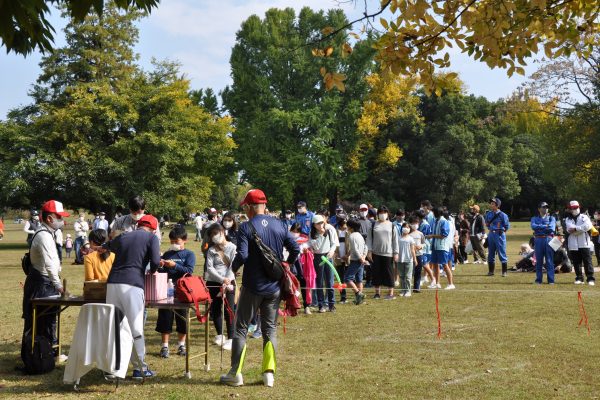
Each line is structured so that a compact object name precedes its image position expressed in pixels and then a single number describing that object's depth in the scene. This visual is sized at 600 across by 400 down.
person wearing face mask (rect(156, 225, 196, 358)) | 8.69
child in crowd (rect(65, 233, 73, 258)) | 29.47
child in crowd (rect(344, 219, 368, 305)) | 12.98
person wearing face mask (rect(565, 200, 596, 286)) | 15.88
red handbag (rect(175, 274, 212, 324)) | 7.52
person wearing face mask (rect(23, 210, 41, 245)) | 24.31
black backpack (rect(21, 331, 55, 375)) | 7.65
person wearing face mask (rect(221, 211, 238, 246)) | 12.63
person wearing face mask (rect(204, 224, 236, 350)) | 9.13
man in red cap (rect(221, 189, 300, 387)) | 7.11
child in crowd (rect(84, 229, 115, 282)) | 8.40
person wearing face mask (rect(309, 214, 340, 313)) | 12.42
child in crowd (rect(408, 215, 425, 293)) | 14.85
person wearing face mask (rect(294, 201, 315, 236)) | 16.72
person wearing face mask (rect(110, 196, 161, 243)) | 8.16
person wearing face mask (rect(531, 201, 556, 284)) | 16.47
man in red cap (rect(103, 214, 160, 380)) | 7.10
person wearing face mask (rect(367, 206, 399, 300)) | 13.78
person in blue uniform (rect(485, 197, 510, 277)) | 18.08
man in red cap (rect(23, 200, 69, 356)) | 7.88
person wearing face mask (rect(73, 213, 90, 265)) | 25.61
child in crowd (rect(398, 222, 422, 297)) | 14.20
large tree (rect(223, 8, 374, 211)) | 49.34
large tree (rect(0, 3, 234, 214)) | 40.75
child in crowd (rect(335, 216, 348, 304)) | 13.91
